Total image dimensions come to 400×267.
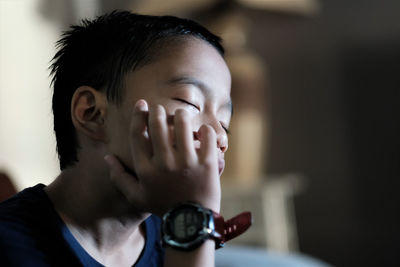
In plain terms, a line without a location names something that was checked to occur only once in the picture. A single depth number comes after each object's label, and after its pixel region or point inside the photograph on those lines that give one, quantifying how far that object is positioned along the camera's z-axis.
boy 0.59
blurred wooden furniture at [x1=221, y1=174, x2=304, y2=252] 2.15
